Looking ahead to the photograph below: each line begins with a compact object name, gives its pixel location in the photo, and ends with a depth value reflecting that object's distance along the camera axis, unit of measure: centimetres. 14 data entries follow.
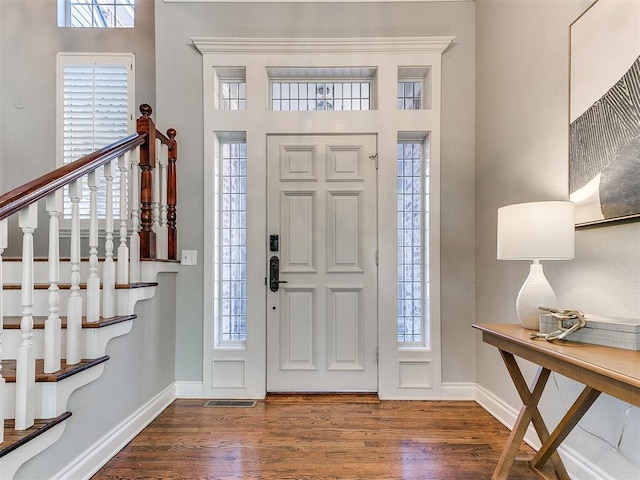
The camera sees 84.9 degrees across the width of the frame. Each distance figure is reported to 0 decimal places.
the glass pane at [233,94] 291
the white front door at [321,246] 274
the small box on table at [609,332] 117
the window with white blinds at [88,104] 315
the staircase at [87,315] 141
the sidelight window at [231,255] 280
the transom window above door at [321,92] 286
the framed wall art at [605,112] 136
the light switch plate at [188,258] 272
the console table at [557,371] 98
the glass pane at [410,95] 286
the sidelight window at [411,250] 279
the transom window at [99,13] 327
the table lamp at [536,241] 149
